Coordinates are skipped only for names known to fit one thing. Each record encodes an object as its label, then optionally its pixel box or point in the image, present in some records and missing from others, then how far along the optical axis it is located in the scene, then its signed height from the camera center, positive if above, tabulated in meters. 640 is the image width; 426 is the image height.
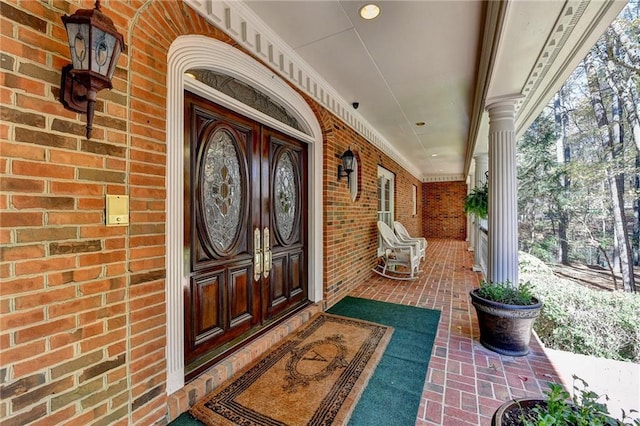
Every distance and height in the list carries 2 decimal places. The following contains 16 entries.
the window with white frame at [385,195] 6.36 +0.50
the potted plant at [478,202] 4.93 +0.22
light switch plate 1.33 +0.03
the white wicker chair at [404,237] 6.16 -0.53
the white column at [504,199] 2.89 +0.17
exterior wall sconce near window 3.78 +0.71
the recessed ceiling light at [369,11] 2.01 +1.56
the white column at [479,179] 5.86 +0.79
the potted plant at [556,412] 0.94 -0.74
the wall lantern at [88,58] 1.12 +0.67
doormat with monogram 1.71 -1.26
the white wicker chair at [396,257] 5.06 -0.82
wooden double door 2.02 -0.11
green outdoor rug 1.71 -1.27
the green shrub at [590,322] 3.07 -1.31
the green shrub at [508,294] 2.49 -0.76
